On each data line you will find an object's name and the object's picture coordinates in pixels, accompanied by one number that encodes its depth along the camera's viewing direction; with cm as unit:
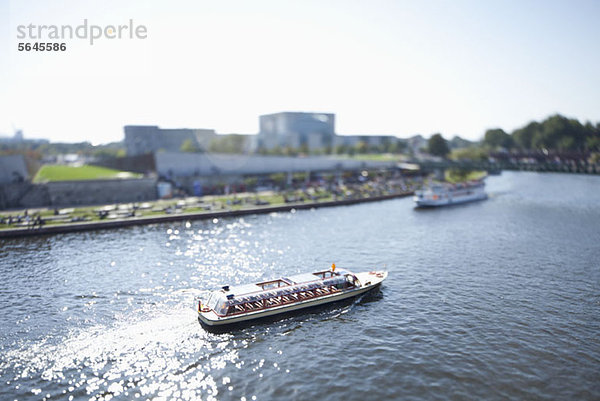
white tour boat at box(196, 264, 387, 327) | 2667
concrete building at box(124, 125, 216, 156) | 16762
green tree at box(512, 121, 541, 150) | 19580
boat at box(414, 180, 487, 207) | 8362
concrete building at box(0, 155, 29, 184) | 7038
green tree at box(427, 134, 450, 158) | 17250
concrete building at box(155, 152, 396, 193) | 8731
